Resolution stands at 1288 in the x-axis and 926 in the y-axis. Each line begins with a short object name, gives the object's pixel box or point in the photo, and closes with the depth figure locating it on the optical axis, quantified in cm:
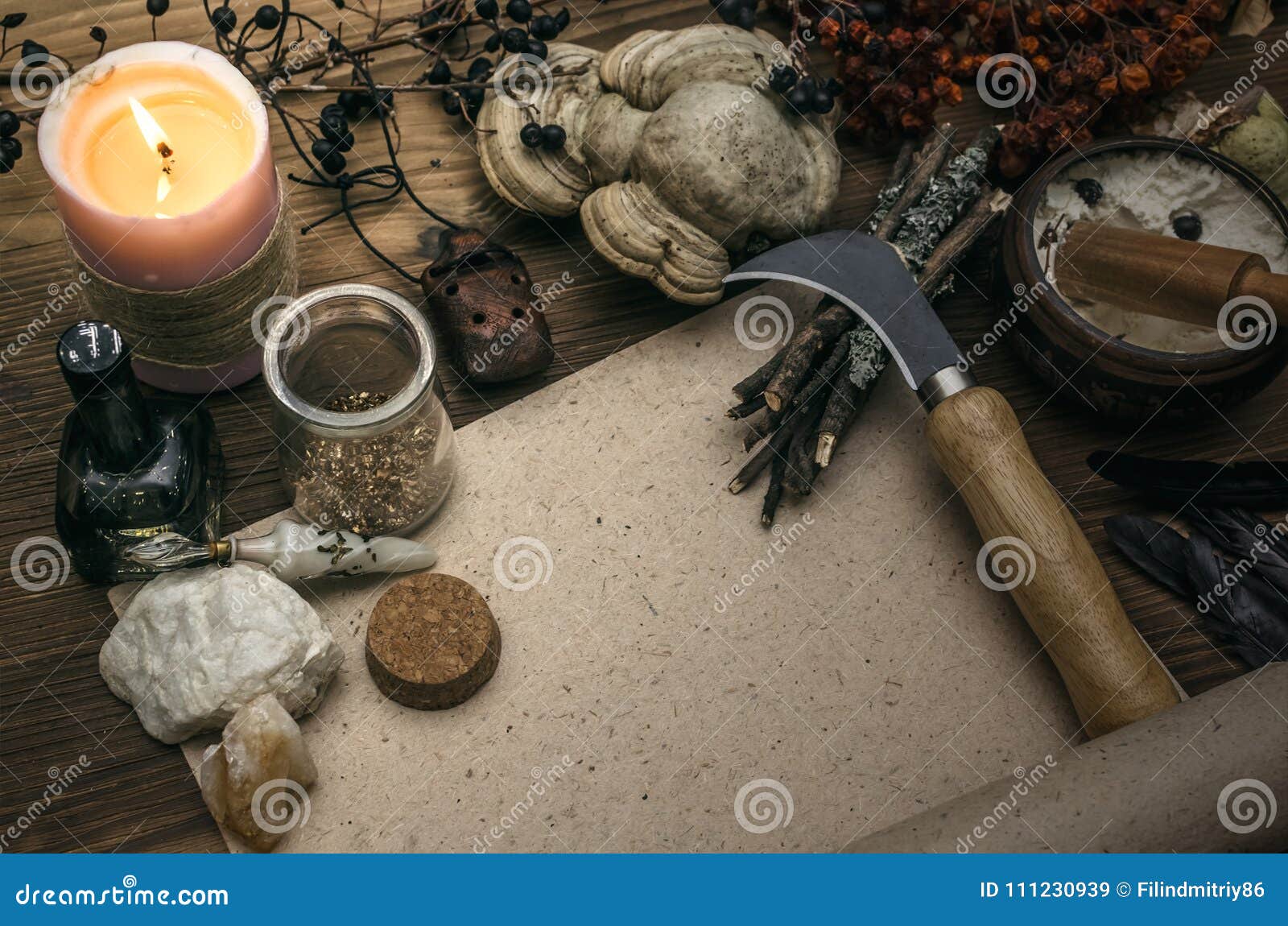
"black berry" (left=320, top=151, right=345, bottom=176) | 67
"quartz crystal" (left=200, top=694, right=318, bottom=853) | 59
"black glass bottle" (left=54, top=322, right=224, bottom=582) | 59
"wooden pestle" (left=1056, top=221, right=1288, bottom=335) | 60
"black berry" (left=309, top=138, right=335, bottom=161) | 67
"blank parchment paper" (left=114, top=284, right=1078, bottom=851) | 61
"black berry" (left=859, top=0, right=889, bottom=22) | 68
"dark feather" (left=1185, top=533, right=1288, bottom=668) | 63
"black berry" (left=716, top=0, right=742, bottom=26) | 68
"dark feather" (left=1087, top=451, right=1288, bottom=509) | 65
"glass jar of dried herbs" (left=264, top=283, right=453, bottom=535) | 60
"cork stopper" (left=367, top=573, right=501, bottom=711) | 61
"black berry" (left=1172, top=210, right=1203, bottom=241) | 65
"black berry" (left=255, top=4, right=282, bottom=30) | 65
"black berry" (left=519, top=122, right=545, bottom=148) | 66
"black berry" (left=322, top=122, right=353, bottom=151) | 68
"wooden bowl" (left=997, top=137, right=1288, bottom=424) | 62
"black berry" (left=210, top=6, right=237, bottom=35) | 65
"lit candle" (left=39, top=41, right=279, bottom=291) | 58
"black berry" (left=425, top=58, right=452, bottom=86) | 68
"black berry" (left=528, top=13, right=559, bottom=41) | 67
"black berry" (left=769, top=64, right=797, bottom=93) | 65
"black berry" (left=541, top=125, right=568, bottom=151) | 66
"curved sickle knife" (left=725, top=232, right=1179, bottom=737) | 61
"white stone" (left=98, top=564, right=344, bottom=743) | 60
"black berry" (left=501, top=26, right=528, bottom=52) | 66
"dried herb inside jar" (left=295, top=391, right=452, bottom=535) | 62
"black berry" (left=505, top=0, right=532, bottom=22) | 67
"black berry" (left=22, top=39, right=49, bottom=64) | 65
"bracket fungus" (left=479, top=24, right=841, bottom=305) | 64
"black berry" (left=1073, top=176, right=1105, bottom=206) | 66
